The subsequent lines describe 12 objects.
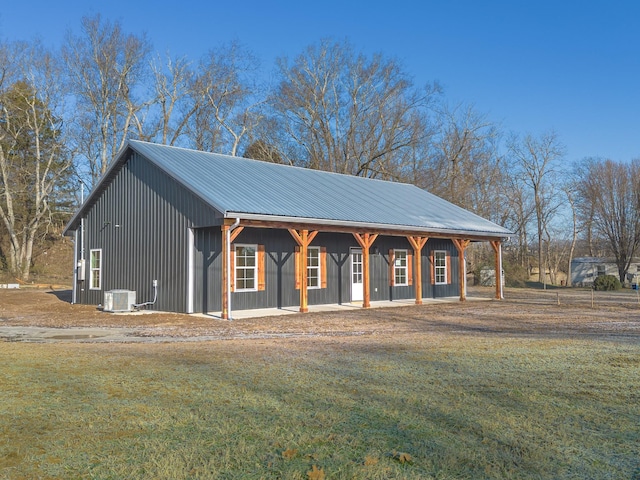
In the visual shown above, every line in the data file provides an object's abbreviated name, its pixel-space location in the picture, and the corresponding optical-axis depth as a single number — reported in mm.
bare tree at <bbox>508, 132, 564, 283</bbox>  48750
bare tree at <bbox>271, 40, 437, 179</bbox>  37812
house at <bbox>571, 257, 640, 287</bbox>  44406
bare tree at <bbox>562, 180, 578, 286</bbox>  49294
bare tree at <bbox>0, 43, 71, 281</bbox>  32938
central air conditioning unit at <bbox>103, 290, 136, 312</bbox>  16328
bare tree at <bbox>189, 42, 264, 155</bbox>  36500
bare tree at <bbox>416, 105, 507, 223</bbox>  40000
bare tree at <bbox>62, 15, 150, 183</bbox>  33531
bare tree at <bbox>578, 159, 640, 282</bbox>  39438
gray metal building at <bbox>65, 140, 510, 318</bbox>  15797
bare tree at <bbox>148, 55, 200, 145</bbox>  35375
